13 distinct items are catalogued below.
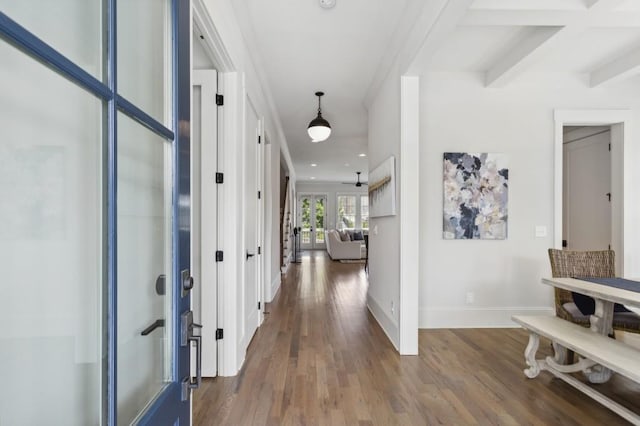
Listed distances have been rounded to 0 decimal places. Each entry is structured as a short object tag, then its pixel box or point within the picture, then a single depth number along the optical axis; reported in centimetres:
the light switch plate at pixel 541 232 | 370
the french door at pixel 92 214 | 62
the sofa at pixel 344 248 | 969
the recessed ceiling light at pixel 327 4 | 244
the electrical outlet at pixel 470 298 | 367
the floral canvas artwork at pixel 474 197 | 366
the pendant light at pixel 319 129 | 417
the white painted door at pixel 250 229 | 295
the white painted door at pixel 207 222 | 249
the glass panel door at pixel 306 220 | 1352
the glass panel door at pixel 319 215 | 1359
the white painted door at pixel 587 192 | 404
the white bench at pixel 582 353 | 177
